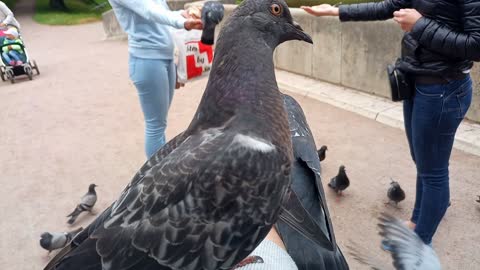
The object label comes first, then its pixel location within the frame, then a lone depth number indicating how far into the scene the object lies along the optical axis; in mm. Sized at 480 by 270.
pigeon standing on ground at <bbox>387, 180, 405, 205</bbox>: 3980
